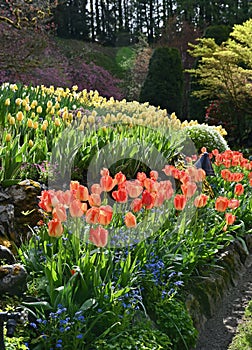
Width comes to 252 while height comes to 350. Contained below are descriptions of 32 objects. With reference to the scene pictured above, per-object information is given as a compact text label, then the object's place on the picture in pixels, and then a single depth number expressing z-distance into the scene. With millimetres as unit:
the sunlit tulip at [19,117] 4738
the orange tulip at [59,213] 2701
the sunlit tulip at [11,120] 4789
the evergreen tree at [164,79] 15953
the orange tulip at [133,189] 3185
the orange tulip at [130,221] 2826
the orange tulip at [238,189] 4116
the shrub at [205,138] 8531
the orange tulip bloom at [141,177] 3527
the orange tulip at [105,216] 2693
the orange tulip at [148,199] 3139
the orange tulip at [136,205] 3096
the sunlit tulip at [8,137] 4270
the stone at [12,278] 2551
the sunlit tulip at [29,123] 4867
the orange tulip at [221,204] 3543
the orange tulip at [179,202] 3343
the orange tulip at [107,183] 3119
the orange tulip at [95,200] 2911
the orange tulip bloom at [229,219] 3637
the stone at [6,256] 2848
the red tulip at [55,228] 2633
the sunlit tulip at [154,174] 3857
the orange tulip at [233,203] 3745
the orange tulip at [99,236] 2607
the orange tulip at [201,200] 3547
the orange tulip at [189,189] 3486
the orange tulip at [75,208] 2766
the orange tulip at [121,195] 2994
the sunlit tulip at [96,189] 3098
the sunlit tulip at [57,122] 5241
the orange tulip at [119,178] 3268
